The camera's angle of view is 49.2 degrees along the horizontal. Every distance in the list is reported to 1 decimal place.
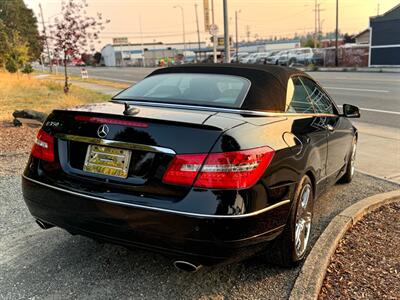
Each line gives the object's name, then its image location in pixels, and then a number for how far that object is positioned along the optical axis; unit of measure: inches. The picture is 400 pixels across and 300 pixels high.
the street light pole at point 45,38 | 792.9
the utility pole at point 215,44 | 805.4
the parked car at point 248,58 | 2196.1
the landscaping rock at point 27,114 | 367.2
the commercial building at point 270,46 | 4248.5
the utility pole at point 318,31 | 3716.5
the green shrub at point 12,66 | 1327.5
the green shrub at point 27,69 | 1339.8
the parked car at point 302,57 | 1797.5
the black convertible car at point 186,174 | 107.3
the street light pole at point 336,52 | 1679.4
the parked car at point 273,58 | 1919.7
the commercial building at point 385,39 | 1525.6
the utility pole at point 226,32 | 614.2
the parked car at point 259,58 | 2102.0
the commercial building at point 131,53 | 4463.6
